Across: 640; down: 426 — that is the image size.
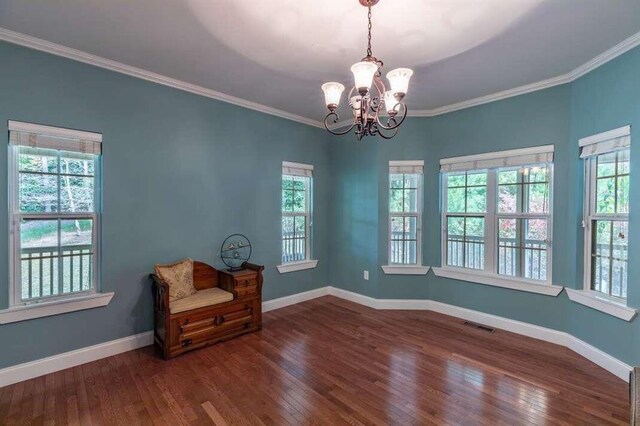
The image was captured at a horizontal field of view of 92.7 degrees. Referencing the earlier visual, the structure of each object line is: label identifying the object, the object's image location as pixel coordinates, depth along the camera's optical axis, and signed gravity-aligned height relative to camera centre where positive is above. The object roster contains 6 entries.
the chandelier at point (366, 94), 1.82 +0.78
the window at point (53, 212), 2.48 -0.04
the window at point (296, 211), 4.45 -0.01
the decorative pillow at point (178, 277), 3.01 -0.69
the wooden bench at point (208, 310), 2.83 -1.02
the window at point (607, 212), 2.64 +0.02
